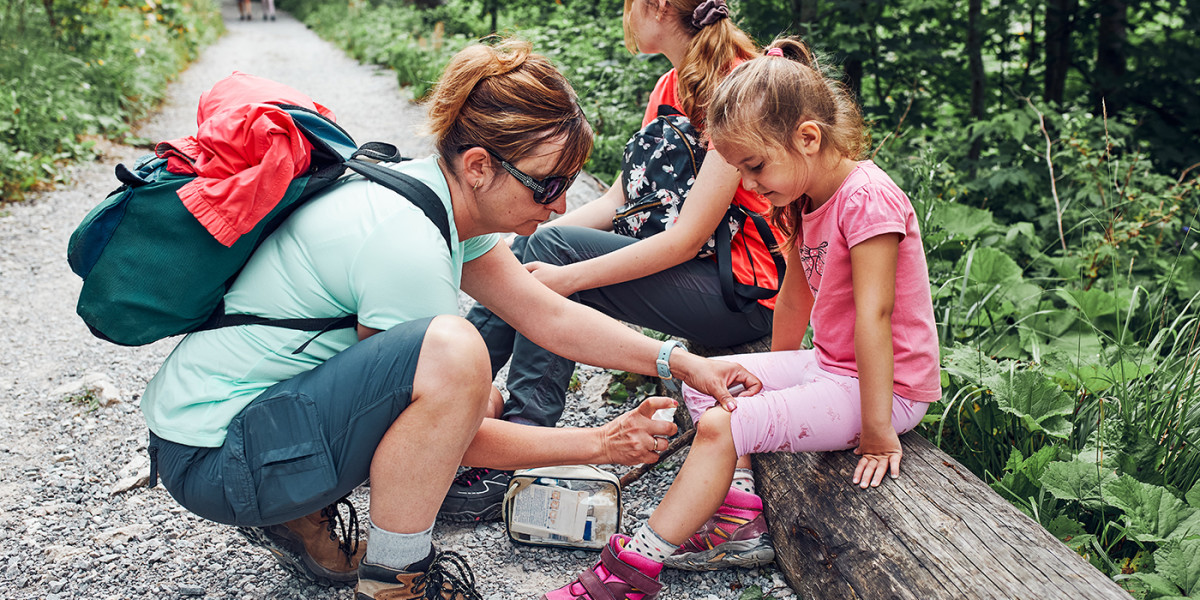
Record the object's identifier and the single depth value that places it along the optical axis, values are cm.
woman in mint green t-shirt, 173
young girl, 189
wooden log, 159
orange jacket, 161
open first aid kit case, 229
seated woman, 248
